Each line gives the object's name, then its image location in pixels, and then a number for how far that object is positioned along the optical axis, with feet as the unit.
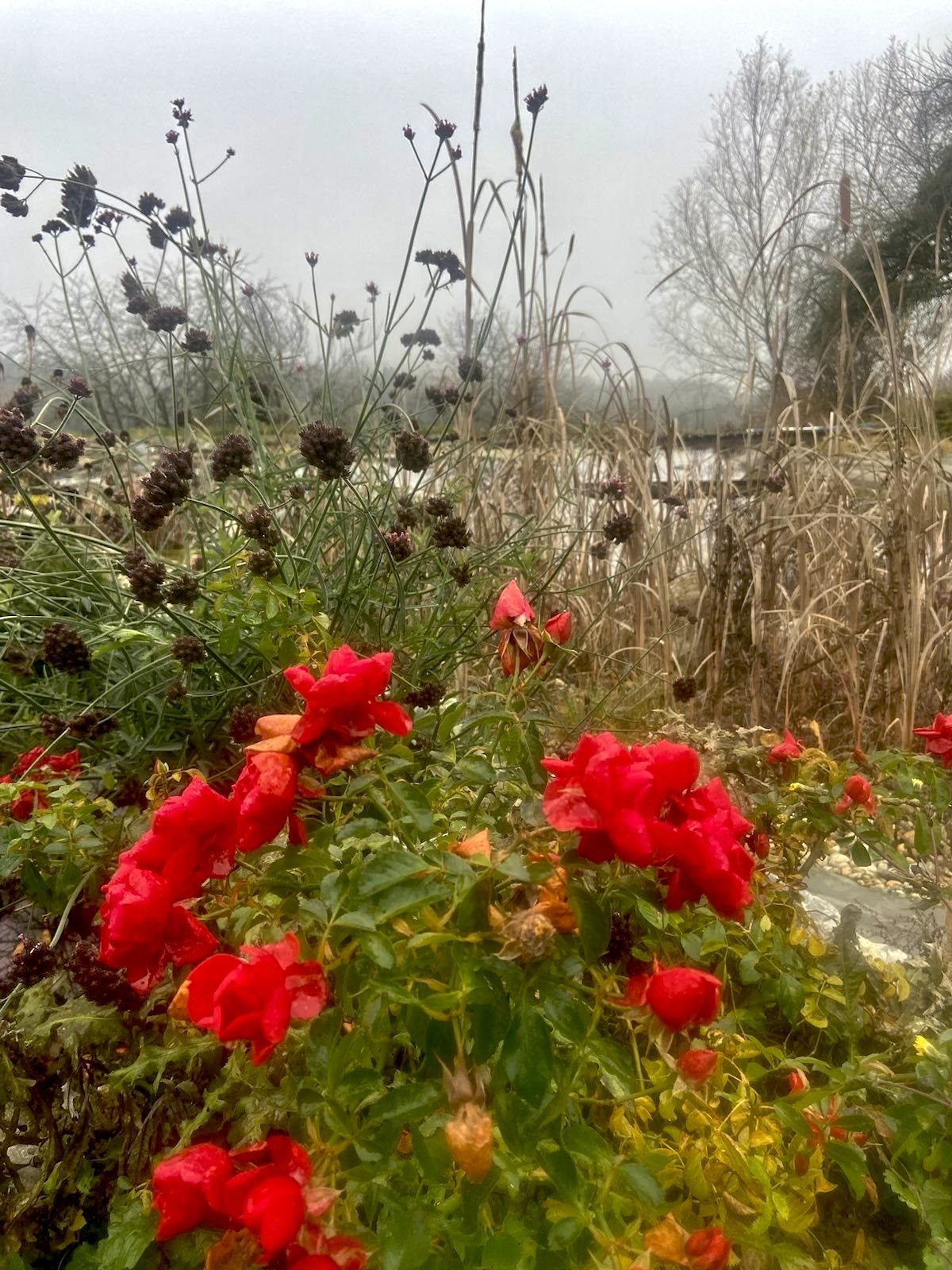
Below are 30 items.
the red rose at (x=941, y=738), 2.51
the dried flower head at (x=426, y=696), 2.85
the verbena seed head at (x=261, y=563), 2.63
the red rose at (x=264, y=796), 1.41
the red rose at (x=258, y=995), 1.27
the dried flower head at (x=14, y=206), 4.42
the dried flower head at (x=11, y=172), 4.18
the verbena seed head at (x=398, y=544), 3.37
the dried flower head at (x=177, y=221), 4.76
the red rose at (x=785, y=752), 2.63
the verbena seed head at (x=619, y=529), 3.69
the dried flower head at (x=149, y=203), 4.94
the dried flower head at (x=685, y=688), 3.77
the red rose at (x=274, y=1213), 1.25
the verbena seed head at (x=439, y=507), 3.31
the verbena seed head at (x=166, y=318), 4.31
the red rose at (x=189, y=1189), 1.39
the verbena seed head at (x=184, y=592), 2.66
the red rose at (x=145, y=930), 1.44
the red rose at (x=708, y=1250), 1.37
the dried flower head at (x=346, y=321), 5.92
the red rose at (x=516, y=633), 2.32
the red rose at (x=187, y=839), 1.47
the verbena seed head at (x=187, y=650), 2.75
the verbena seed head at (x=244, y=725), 2.83
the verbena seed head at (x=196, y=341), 4.20
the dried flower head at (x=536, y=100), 4.62
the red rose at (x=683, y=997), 1.40
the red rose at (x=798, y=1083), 1.75
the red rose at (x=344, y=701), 1.45
